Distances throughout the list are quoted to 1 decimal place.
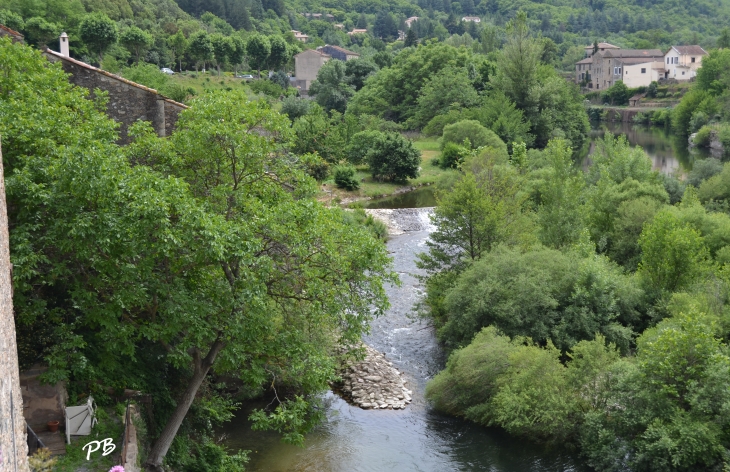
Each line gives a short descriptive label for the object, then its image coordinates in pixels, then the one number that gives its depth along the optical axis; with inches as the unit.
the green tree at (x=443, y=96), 2925.7
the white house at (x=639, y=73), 5027.1
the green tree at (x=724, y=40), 4464.8
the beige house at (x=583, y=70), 5561.0
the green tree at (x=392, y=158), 2129.7
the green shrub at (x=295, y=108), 2736.2
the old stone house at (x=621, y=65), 5044.3
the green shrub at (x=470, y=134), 2262.6
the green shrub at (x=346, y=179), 2033.7
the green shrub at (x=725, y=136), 2496.3
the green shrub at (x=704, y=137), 2938.0
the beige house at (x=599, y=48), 5632.9
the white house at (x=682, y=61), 5049.2
